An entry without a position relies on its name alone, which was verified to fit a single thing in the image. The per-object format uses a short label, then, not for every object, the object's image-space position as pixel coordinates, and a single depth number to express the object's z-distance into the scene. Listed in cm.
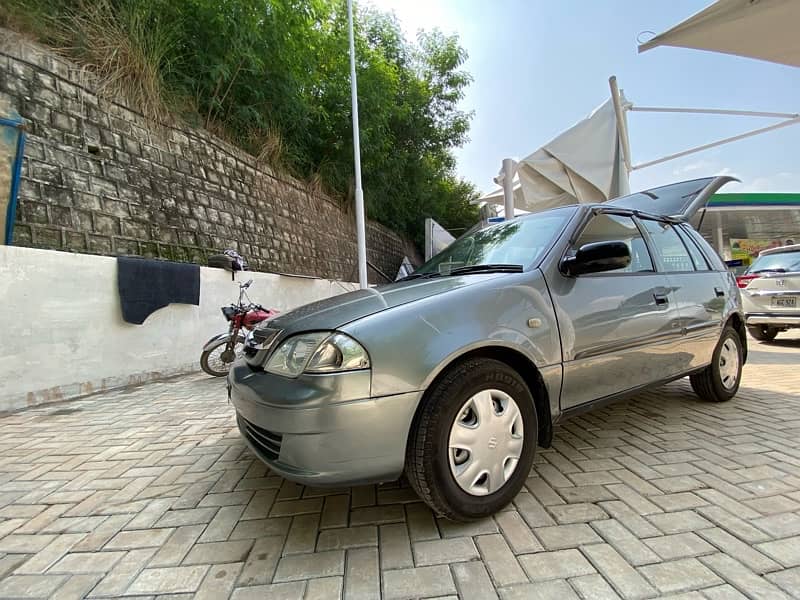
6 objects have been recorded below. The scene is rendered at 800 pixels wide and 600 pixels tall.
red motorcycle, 480
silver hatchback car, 149
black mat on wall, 446
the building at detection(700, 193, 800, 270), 1561
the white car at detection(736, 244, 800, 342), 555
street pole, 783
